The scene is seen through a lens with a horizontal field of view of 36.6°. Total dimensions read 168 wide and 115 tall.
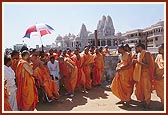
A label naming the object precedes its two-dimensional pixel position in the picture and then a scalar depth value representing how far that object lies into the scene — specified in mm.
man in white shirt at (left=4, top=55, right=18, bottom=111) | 5453
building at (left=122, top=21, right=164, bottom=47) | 52325
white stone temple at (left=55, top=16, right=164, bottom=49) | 54425
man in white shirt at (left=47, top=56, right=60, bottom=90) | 8078
